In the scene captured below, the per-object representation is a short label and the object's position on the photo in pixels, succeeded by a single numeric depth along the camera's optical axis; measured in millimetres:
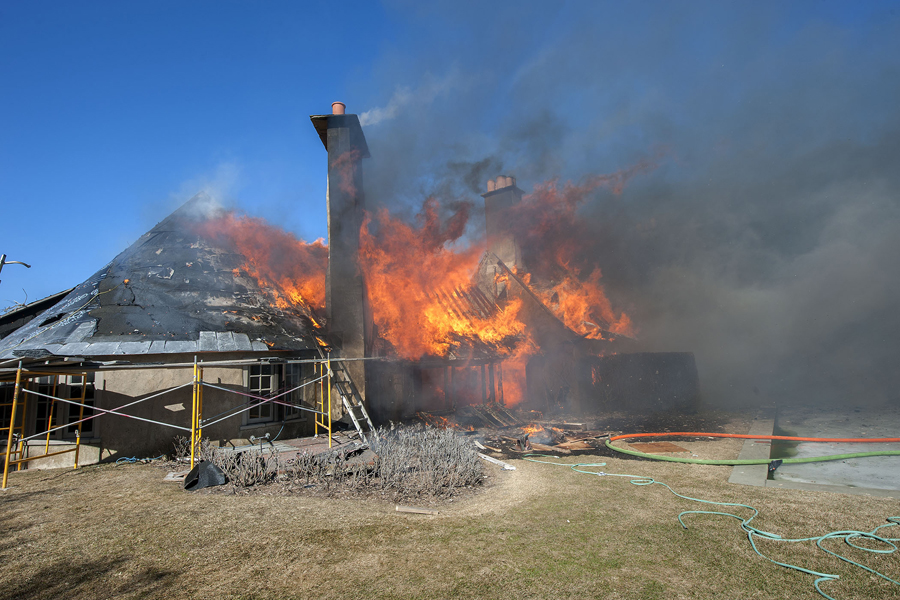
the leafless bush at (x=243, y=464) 8227
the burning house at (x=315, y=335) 10695
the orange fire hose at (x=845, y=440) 10917
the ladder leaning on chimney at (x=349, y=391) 13641
